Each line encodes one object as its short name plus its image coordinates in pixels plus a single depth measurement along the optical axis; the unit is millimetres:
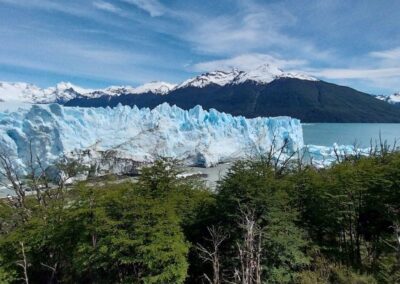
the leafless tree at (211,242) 8747
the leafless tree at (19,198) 11656
